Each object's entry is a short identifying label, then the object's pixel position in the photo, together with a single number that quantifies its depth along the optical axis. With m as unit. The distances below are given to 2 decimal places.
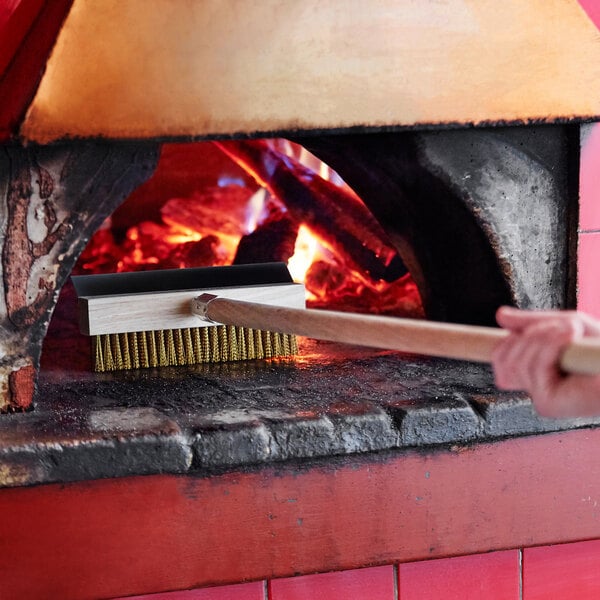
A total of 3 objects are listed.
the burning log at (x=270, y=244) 2.24
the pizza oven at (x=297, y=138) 1.34
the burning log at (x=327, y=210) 2.19
